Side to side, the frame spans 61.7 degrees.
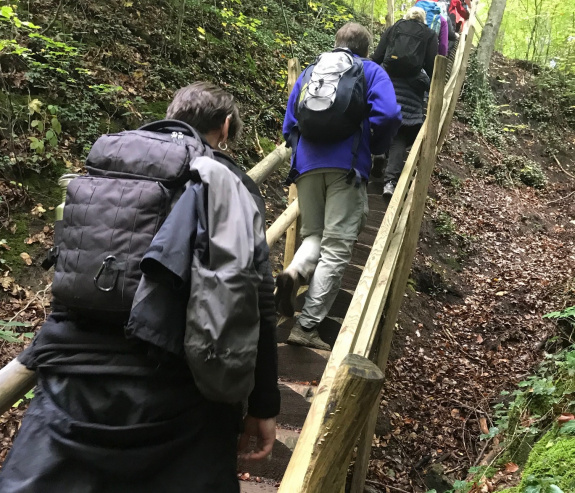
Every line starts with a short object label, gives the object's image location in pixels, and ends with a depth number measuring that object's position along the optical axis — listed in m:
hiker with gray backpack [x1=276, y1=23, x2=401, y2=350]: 3.45
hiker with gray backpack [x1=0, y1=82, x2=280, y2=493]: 1.37
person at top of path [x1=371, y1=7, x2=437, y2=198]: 5.44
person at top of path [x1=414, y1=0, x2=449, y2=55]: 6.75
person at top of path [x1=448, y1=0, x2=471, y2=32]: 9.30
